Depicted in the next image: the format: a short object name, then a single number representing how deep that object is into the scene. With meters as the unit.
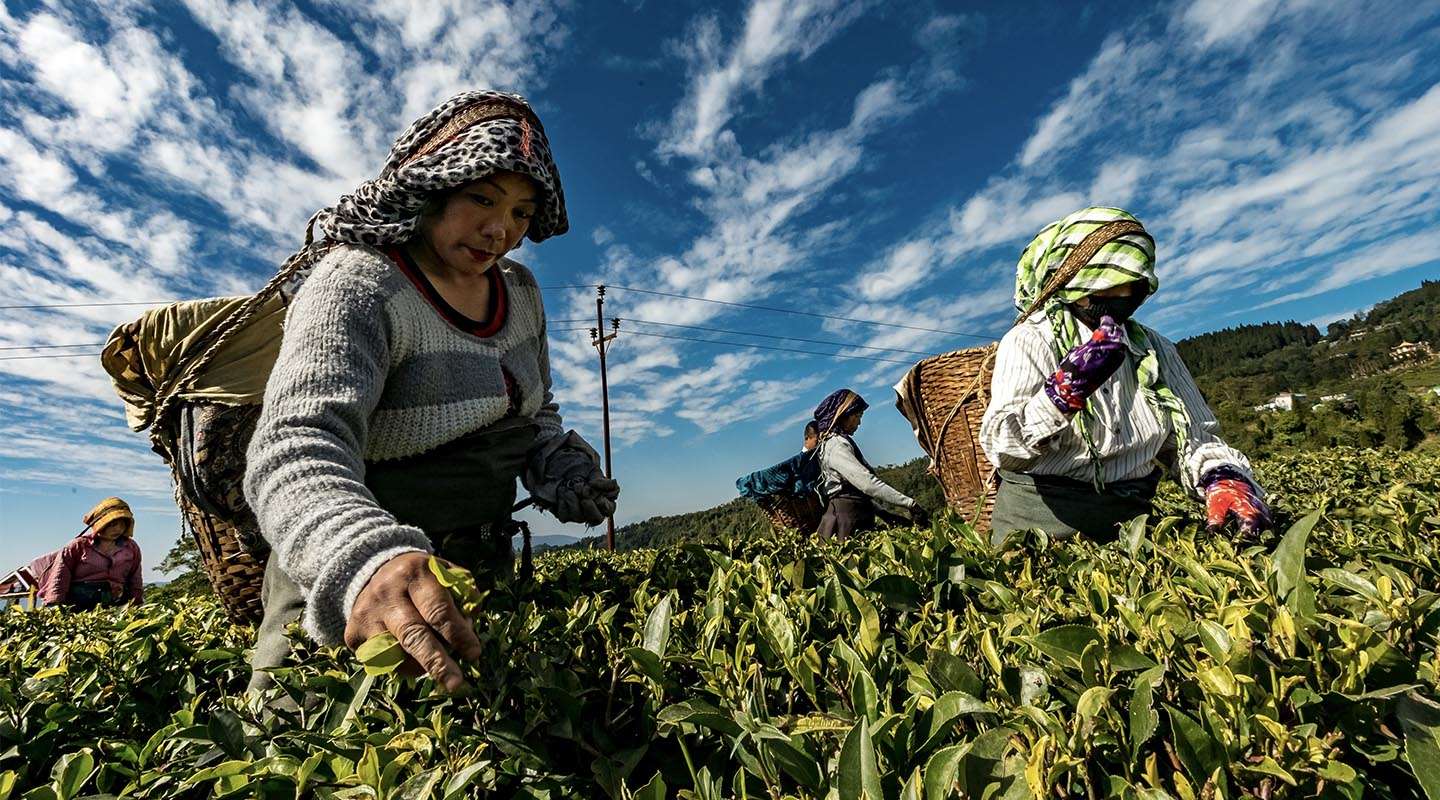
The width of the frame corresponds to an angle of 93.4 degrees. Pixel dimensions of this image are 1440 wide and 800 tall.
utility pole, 20.69
